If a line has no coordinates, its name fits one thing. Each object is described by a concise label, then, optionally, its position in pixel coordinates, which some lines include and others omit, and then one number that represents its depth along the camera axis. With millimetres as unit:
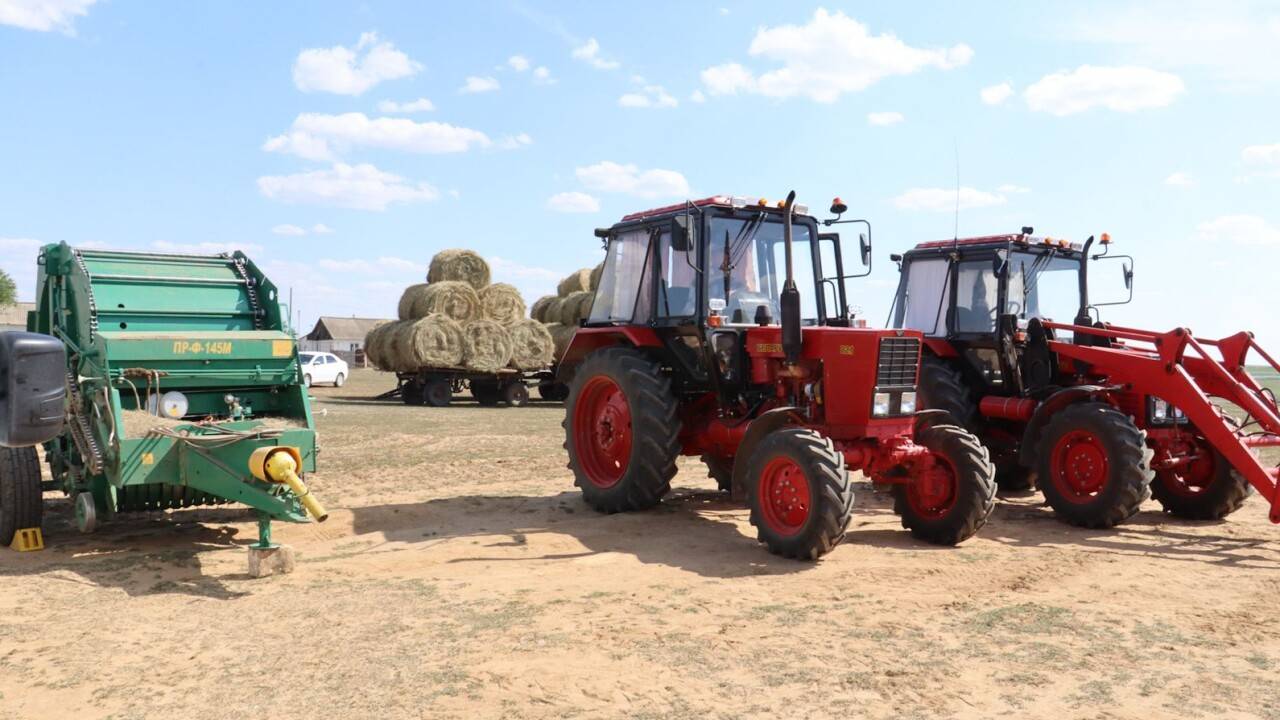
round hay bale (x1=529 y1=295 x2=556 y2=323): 25531
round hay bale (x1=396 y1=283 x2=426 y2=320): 22234
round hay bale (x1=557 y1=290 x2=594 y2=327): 24234
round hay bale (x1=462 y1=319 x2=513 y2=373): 21375
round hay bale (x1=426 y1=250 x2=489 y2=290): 23078
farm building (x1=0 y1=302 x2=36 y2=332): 44562
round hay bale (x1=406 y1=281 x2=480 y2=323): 21953
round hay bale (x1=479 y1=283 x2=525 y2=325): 22766
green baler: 6070
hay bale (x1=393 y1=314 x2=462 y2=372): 20812
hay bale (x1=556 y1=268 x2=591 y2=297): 25734
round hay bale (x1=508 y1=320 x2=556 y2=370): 21984
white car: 28359
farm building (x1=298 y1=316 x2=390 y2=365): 55281
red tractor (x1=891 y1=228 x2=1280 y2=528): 7262
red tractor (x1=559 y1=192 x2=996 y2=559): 6391
